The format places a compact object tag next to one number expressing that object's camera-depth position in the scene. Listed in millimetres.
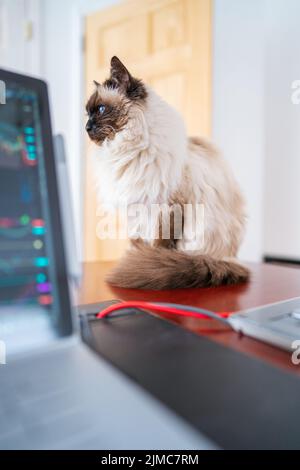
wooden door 957
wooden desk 390
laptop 322
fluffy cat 605
